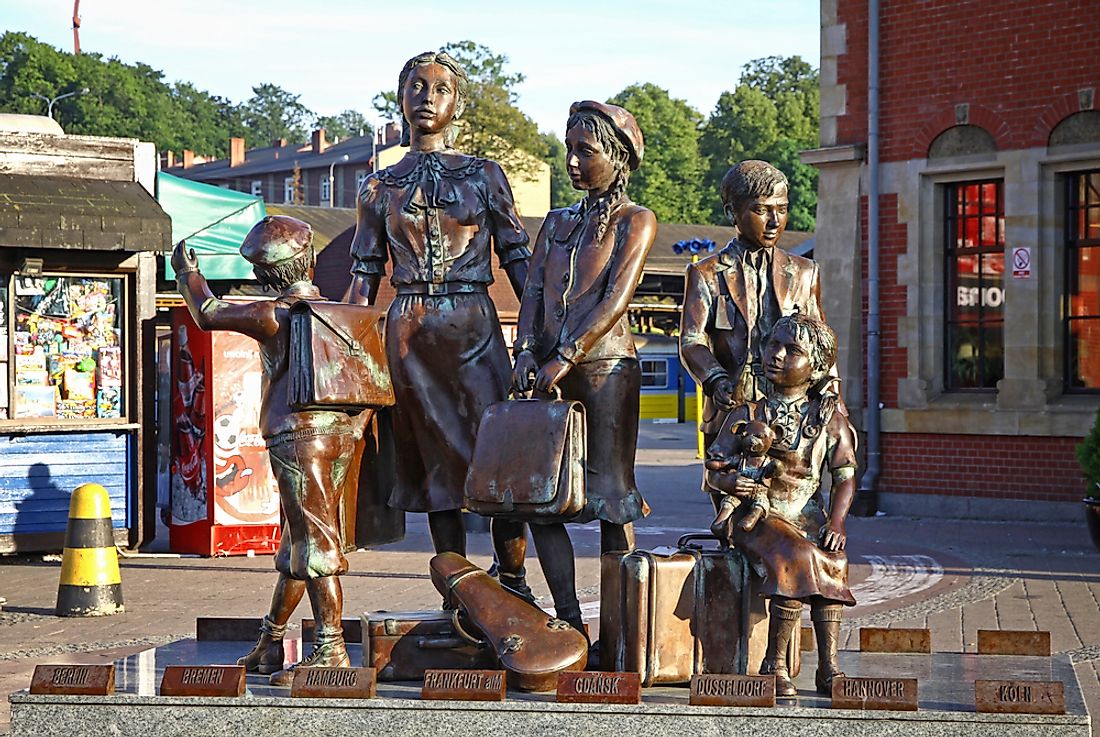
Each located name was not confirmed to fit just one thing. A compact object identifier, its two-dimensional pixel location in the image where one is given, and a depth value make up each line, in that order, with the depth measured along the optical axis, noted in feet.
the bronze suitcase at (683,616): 21.80
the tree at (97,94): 265.75
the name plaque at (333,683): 20.83
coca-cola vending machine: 47.24
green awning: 57.36
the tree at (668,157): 255.50
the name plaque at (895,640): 24.68
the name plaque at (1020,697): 19.88
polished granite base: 19.85
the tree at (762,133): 259.80
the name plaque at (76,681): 21.13
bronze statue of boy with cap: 22.56
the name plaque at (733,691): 20.04
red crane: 189.60
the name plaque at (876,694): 20.01
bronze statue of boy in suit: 23.39
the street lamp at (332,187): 262.22
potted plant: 44.86
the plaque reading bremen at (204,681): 21.06
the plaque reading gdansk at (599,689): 20.33
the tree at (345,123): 462.19
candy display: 46.14
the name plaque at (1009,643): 24.11
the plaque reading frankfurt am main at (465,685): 20.53
